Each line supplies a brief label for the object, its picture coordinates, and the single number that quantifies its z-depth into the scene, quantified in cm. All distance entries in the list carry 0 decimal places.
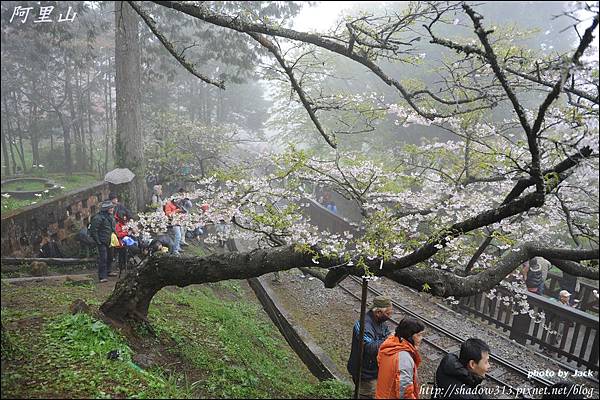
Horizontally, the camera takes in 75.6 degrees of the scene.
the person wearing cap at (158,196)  1126
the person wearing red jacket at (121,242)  890
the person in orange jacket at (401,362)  330
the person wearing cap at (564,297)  920
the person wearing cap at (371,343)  435
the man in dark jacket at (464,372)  327
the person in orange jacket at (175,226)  1055
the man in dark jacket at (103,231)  824
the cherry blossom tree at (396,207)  321
